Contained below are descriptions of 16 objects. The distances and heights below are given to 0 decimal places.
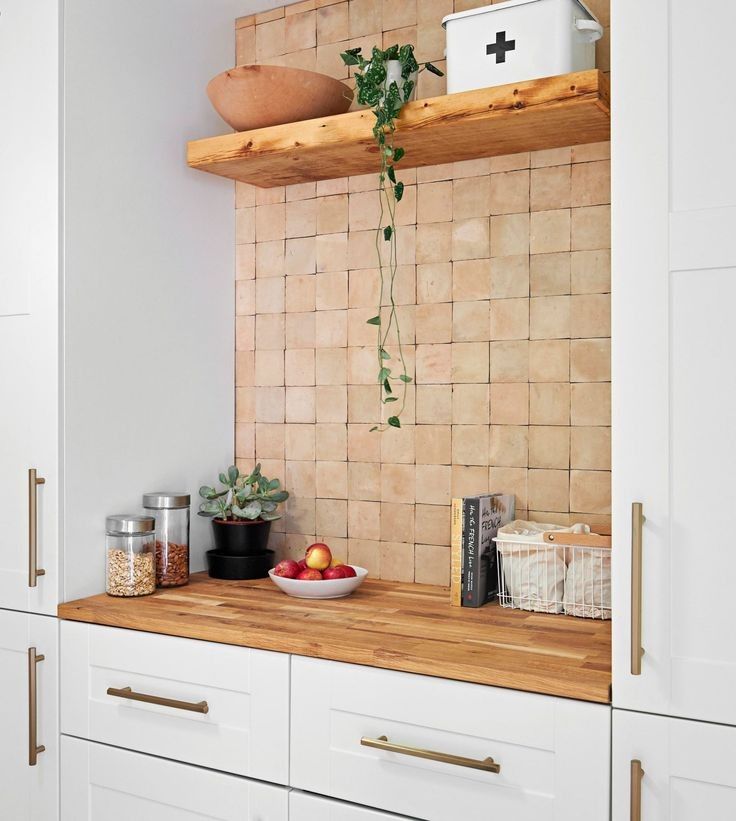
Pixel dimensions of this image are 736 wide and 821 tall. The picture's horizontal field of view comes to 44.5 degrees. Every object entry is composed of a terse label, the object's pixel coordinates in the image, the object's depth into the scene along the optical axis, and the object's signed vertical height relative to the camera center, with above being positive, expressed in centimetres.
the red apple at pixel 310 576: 204 -38
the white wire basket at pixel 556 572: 184 -34
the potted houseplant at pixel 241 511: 229 -26
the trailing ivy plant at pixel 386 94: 194 +69
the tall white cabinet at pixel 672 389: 135 +3
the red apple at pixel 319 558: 207 -34
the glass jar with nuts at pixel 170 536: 216 -31
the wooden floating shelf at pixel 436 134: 181 +62
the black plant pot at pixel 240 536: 229 -32
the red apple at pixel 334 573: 206 -37
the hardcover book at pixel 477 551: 195 -31
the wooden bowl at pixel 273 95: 213 +76
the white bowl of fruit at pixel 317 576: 202 -38
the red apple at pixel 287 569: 207 -37
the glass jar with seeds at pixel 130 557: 206 -34
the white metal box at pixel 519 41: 182 +77
